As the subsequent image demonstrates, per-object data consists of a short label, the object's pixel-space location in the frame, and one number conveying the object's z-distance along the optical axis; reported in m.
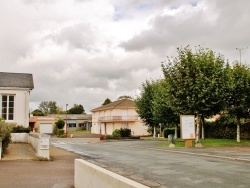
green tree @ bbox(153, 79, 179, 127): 40.78
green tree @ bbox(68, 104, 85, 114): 127.24
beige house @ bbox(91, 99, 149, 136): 70.38
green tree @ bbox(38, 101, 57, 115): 139.48
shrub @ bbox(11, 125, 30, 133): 28.52
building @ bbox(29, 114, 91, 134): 99.69
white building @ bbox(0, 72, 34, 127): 28.56
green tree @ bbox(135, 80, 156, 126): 49.81
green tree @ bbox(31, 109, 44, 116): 108.59
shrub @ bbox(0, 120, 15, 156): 18.41
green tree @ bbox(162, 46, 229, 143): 28.20
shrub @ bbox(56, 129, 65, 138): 63.77
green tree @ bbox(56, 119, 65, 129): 68.31
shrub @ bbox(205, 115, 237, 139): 37.84
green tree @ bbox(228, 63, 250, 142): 30.30
